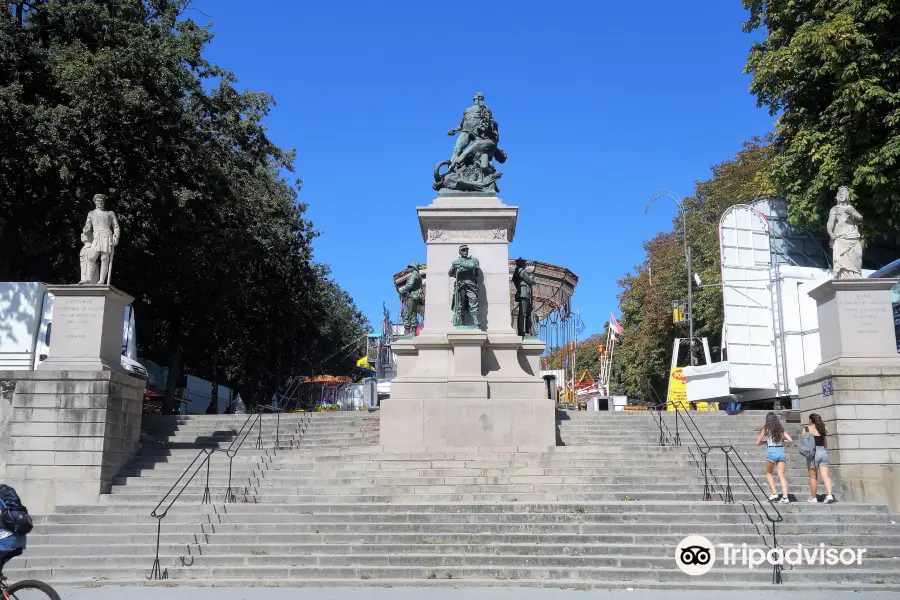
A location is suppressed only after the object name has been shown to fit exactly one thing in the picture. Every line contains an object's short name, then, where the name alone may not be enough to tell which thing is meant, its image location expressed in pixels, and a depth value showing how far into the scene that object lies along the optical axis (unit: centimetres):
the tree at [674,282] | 3728
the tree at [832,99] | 2155
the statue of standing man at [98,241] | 1623
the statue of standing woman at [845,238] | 1534
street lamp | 3362
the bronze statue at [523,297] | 2077
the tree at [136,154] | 2056
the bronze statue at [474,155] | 2166
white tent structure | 2750
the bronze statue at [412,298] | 2145
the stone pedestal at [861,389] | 1408
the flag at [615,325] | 4597
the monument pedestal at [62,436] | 1462
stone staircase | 1116
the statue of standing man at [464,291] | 1991
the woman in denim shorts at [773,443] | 1312
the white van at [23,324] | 1898
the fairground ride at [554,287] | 3536
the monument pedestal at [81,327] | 1563
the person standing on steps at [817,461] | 1332
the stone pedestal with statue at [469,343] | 1833
